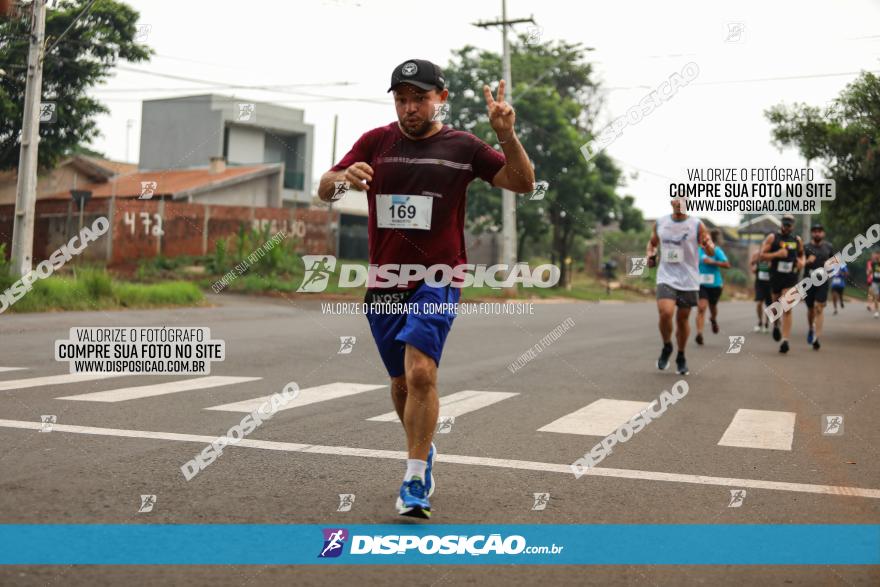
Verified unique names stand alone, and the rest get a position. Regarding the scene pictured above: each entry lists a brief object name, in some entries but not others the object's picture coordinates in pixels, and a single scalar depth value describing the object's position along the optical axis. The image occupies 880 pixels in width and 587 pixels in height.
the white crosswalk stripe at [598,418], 7.22
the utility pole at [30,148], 18.12
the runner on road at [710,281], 17.03
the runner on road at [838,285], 29.71
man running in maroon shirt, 4.66
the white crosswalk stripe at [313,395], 8.02
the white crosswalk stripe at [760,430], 6.85
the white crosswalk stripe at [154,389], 8.30
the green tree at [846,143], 18.03
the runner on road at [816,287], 15.92
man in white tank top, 11.12
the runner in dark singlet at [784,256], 14.84
